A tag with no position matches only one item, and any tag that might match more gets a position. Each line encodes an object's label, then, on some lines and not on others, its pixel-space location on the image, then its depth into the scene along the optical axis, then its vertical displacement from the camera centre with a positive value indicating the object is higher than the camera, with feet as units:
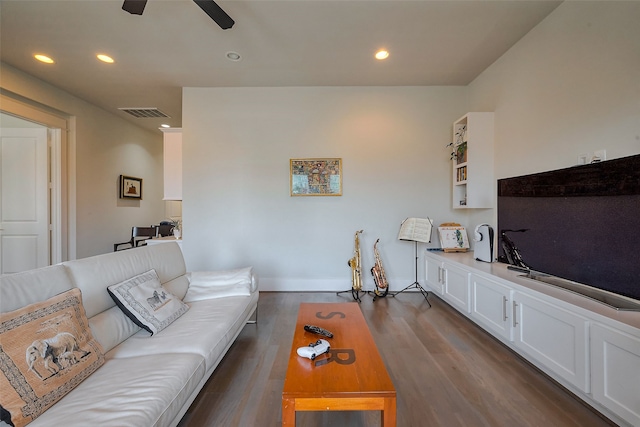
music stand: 10.23 -0.75
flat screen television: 4.71 -0.31
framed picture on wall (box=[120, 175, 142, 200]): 15.79 +1.74
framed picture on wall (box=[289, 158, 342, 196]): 11.77 +1.70
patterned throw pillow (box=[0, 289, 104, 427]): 2.94 -1.93
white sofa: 3.15 -2.44
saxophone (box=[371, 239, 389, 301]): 10.93 -2.93
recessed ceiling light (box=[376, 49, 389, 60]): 9.00 +5.83
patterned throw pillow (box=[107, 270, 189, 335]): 5.07 -1.92
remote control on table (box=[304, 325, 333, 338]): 4.90 -2.37
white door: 11.71 +0.67
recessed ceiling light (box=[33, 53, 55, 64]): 9.28 +5.92
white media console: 4.05 -2.55
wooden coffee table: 3.35 -2.45
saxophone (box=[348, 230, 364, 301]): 10.97 -2.58
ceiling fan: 5.31 +4.71
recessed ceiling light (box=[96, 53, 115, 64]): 9.21 +5.86
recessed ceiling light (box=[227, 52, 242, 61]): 9.14 +5.88
